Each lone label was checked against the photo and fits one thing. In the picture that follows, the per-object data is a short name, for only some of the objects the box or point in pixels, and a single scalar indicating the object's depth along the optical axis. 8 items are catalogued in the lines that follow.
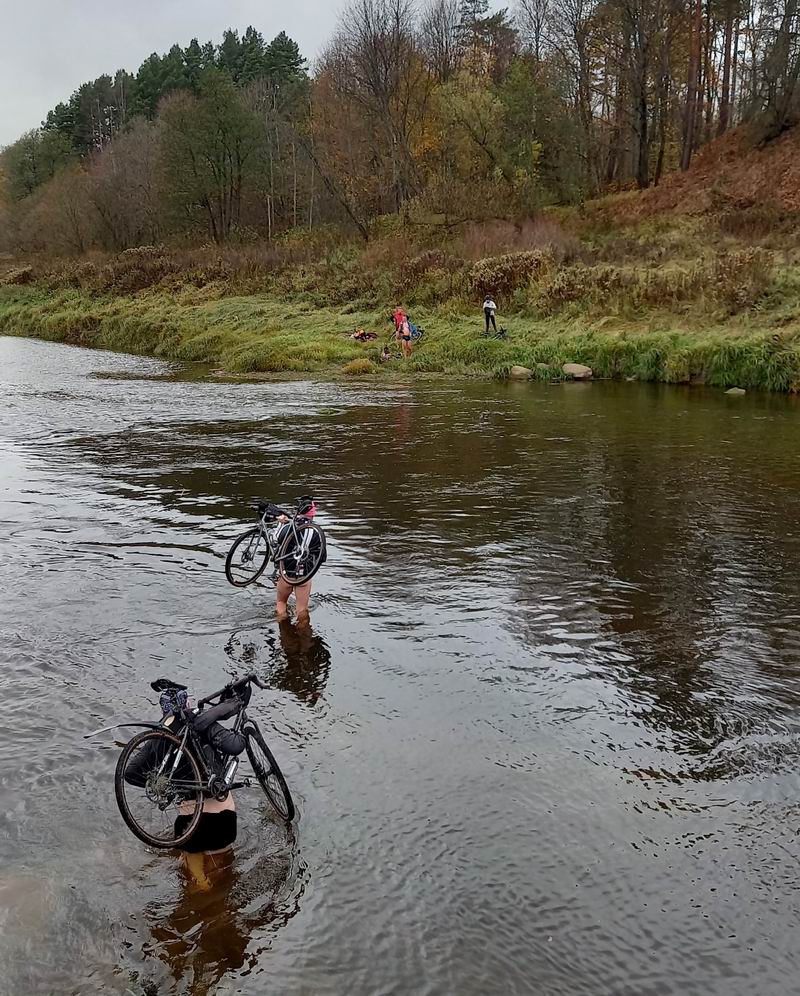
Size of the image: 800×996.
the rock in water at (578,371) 25.44
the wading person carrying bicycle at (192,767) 4.08
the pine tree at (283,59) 82.19
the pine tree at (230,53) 91.90
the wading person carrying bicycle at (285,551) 7.12
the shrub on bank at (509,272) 31.83
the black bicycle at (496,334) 28.59
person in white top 28.42
